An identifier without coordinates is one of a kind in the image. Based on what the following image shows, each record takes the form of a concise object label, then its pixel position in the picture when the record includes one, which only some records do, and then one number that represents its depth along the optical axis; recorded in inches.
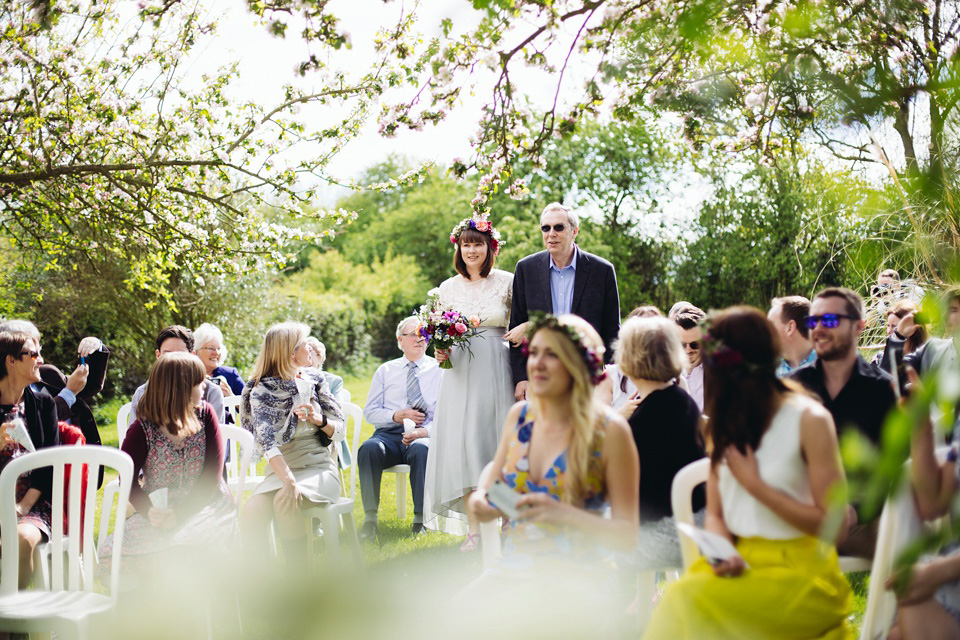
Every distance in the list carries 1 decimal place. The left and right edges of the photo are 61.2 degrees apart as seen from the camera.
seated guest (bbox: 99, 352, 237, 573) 157.9
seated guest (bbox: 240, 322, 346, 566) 190.9
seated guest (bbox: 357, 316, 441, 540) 259.8
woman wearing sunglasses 157.1
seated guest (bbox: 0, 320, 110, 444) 230.4
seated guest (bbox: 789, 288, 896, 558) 140.9
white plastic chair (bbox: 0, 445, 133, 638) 129.8
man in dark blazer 214.4
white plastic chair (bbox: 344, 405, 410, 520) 274.8
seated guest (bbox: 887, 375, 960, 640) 97.3
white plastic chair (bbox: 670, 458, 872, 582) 126.7
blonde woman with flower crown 112.0
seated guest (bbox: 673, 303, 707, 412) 199.3
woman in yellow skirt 98.2
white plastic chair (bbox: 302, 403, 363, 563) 191.7
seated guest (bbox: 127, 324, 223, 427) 231.8
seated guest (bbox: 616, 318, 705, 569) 138.0
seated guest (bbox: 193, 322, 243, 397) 262.7
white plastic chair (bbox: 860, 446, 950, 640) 108.6
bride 226.8
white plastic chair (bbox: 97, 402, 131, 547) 160.1
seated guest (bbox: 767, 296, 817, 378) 176.6
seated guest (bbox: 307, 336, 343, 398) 260.4
